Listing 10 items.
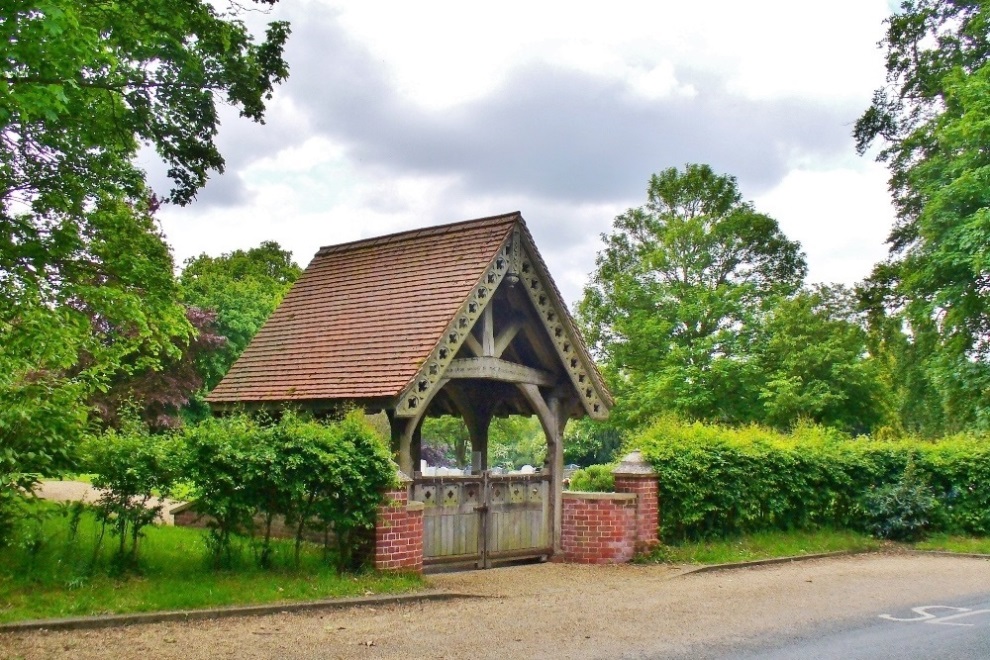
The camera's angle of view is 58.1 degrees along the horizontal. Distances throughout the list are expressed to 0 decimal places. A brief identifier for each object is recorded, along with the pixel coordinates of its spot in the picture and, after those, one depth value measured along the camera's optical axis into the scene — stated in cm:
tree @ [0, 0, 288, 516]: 942
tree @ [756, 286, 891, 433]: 3058
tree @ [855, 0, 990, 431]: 2105
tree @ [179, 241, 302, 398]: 3138
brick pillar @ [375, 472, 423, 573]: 1086
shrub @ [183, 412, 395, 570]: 959
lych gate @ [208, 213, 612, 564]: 1248
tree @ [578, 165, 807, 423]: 3225
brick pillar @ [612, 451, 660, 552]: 1410
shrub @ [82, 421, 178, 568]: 917
